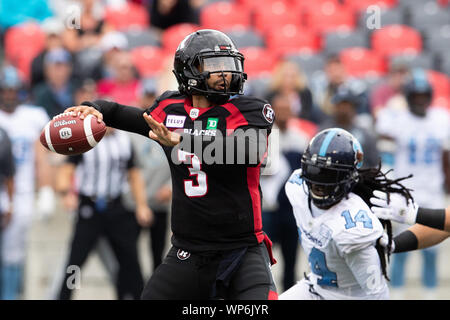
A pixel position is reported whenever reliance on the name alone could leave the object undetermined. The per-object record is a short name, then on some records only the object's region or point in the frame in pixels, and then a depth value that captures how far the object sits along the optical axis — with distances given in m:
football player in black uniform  7.95
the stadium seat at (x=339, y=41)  20.83
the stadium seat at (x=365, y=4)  22.08
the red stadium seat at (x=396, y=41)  21.02
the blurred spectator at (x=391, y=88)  17.28
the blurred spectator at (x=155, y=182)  14.10
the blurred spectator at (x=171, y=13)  20.67
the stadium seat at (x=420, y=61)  20.05
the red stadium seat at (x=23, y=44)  19.30
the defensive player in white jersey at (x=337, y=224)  8.14
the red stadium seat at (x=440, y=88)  18.92
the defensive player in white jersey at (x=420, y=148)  14.65
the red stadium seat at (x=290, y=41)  20.64
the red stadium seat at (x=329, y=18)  21.66
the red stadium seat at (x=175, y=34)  19.94
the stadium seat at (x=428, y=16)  21.81
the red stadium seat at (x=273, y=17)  21.64
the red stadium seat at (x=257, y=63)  19.58
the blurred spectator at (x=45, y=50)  17.48
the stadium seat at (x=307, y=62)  19.62
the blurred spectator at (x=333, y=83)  16.77
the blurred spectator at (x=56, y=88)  16.47
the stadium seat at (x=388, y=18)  21.44
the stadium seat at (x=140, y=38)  20.28
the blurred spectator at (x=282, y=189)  13.73
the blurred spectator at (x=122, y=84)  15.75
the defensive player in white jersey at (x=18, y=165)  13.82
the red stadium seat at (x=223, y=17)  20.98
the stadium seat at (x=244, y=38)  20.42
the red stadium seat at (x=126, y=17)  21.30
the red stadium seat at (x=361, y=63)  20.00
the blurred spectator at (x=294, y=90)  16.11
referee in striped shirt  12.98
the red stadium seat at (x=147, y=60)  19.33
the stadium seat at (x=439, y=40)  21.06
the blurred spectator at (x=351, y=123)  13.61
